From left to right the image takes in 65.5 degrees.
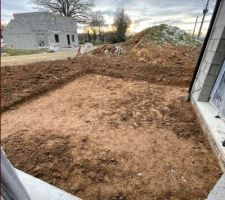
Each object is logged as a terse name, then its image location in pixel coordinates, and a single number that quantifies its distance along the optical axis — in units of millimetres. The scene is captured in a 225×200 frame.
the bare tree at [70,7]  20891
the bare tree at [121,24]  22912
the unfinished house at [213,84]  2546
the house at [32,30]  20625
